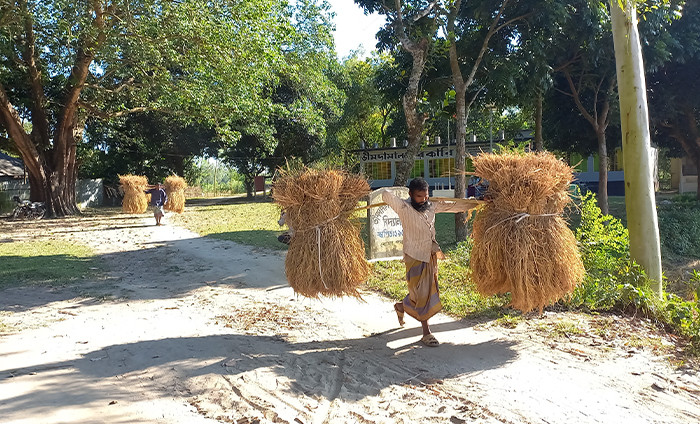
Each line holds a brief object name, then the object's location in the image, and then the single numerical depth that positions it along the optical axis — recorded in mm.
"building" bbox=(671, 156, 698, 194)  24500
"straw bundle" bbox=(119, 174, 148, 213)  16234
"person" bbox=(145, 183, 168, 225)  15203
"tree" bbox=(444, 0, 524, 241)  9594
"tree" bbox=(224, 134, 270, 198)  30359
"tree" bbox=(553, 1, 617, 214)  10062
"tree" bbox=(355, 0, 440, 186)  9266
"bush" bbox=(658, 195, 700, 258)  11766
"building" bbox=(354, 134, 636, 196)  23484
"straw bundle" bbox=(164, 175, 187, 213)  17495
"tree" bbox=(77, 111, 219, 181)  27781
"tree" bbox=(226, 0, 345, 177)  17797
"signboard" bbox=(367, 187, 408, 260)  7824
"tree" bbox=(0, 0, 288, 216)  12430
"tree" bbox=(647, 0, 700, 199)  12125
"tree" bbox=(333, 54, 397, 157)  29375
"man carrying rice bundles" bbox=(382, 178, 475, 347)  4379
